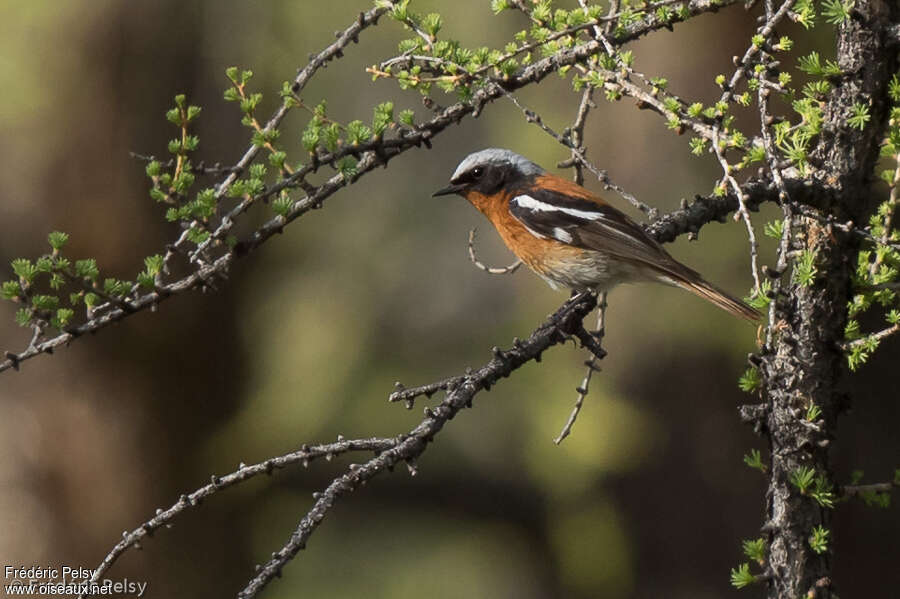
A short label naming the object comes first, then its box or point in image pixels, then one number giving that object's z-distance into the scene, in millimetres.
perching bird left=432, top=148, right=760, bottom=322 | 8359
